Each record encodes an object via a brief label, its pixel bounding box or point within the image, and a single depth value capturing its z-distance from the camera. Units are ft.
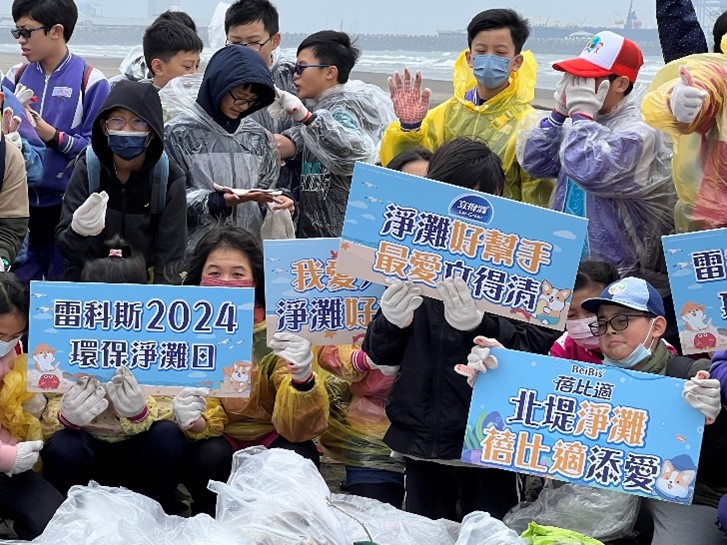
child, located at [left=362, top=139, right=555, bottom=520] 13.07
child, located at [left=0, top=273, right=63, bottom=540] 12.96
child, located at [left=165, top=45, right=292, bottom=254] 16.56
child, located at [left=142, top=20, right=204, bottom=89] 21.24
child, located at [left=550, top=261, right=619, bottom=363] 13.93
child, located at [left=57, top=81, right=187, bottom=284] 15.35
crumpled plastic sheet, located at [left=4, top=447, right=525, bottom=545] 11.30
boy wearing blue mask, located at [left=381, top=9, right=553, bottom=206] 17.03
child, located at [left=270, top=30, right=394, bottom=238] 18.17
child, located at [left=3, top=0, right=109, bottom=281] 18.62
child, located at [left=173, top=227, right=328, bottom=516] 13.71
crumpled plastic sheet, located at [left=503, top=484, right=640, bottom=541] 13.16
